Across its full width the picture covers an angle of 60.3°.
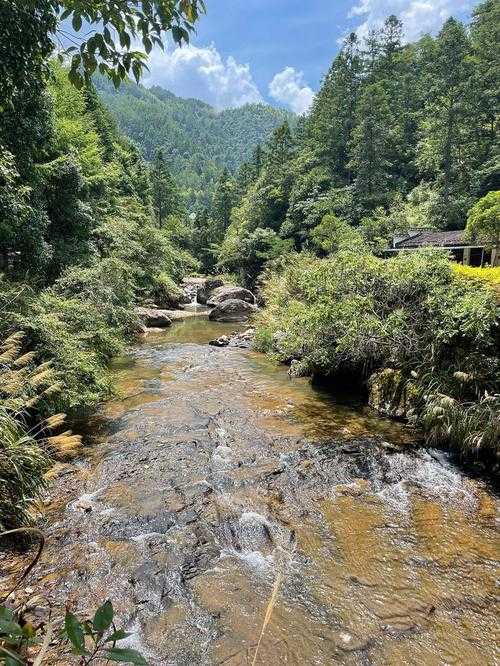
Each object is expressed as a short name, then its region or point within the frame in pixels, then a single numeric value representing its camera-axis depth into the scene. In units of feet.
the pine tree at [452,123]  110.73
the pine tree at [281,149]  156.66
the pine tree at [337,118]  144.66
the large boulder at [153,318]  82.43
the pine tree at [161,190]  193.16
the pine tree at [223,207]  205.90
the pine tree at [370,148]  122.21
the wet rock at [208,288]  128.47
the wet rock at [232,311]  97.19
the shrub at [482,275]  30.88
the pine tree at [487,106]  109.50
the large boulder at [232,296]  102.94
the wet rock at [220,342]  66.98
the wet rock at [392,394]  32.86
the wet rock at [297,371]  46.36
